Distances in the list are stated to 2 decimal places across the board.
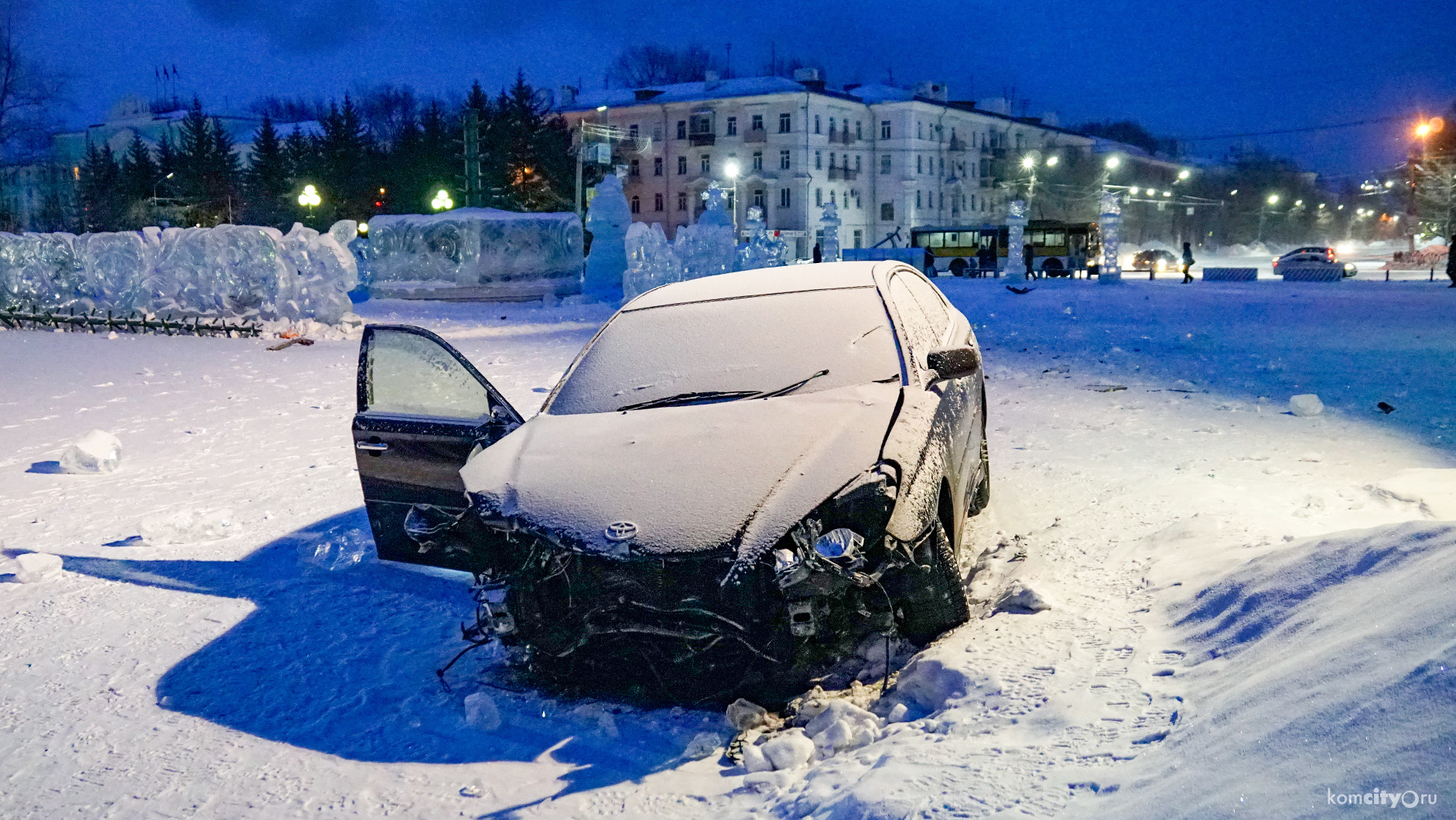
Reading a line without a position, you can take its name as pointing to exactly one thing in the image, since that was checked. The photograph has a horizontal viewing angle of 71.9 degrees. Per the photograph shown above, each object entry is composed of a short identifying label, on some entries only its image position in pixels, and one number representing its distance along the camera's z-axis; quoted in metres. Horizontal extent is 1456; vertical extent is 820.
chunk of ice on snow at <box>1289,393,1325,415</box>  9.13
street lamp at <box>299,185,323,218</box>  37.00
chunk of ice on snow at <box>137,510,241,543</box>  6.53
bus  45.09
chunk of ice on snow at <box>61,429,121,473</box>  8.48
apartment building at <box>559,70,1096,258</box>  67.94
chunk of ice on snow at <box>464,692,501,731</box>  3.81
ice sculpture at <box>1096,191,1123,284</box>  34.28
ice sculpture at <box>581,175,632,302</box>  33.28
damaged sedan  3.49
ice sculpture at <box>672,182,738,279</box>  29.34
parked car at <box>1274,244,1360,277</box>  40.53
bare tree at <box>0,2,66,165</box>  40.00
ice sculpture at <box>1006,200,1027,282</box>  39.34
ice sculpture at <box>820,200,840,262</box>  38.12
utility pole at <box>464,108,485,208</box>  39.78
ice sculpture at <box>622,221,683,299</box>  28.56
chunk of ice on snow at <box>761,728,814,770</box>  3.31
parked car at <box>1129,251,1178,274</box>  48.87
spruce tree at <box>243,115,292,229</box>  64.19
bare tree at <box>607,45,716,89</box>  85.94
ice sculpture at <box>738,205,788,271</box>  30.38
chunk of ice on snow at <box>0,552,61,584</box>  5.74
